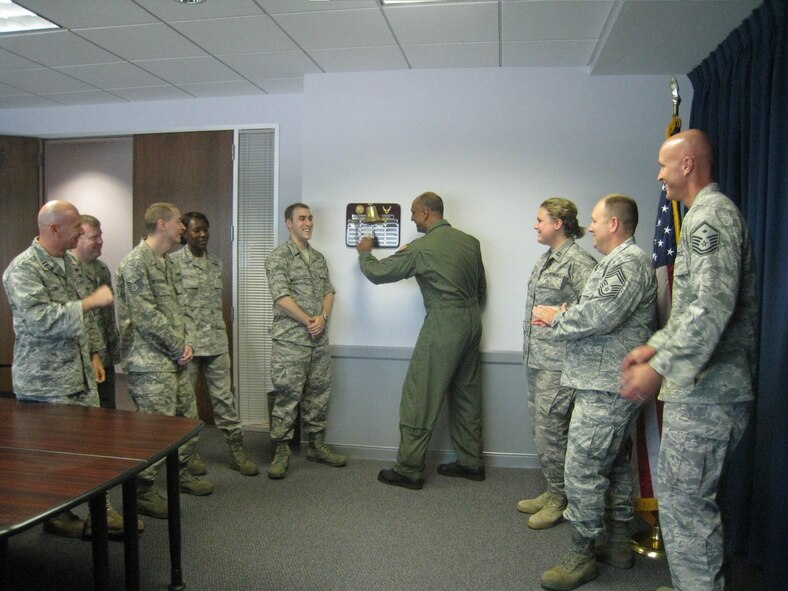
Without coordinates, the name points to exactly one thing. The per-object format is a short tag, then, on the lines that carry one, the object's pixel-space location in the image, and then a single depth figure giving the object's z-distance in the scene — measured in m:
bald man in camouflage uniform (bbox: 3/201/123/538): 2.42
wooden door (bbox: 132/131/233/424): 4.69
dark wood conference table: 1.49
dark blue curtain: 2.22
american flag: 2.53
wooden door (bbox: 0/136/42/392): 4.99
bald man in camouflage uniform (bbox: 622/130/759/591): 1.74
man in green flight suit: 3.39
